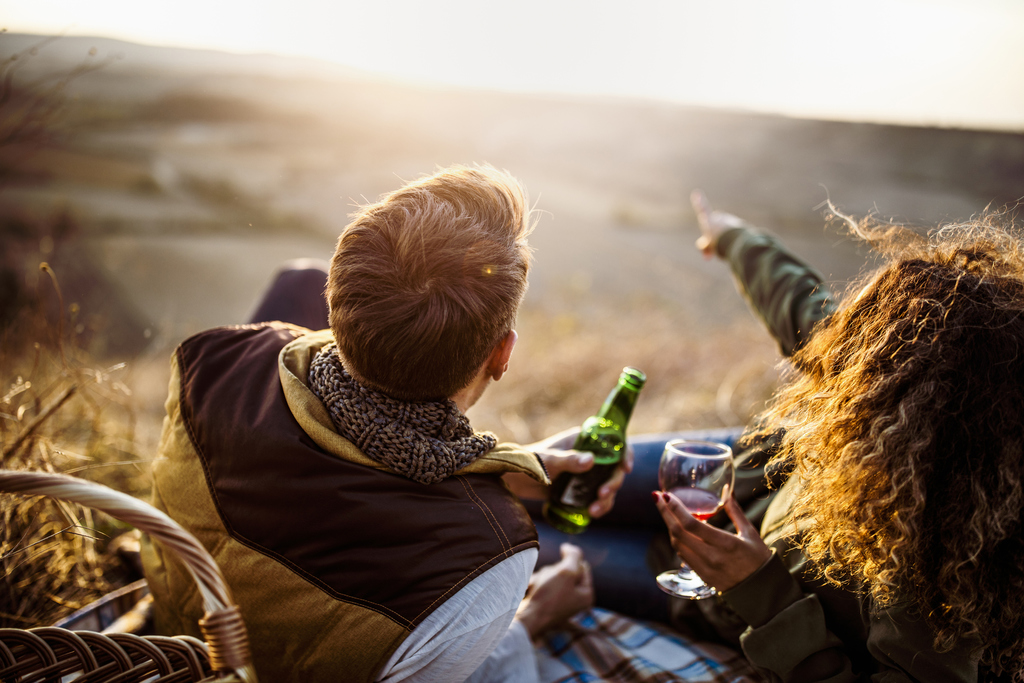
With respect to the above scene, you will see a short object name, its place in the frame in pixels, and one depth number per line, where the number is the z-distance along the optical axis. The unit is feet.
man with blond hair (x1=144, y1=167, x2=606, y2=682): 3.30
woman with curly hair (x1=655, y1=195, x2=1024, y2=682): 3.36
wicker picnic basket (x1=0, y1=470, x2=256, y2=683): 2.70
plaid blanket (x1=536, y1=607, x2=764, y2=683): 5.12
